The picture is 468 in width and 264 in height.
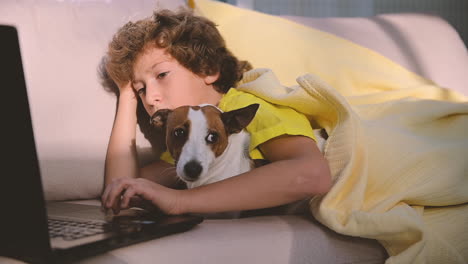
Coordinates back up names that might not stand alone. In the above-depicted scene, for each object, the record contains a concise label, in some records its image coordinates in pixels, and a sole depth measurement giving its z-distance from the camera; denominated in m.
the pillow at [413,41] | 1.59
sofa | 0.76
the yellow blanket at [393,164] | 0.86
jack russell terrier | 0.92
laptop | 0.54
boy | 0.86
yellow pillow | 1.36
